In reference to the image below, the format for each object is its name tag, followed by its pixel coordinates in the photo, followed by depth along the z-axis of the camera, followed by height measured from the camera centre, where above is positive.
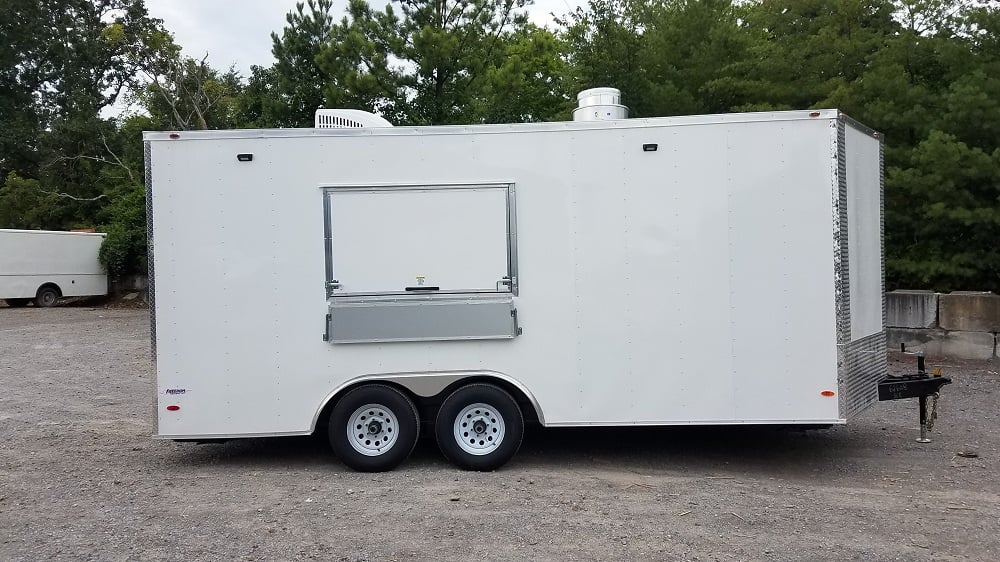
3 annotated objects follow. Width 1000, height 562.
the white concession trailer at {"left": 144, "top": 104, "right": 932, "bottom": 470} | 6.16 +0.00
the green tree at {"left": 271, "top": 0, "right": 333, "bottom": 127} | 19.19 +5.42
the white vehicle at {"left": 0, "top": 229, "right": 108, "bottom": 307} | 23.56 +0.61
